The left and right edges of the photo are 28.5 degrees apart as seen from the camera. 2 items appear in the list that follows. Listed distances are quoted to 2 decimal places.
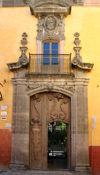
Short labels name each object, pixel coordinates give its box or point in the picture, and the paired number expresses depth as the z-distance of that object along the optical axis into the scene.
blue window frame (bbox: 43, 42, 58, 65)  8.77
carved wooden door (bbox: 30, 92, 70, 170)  8.44
